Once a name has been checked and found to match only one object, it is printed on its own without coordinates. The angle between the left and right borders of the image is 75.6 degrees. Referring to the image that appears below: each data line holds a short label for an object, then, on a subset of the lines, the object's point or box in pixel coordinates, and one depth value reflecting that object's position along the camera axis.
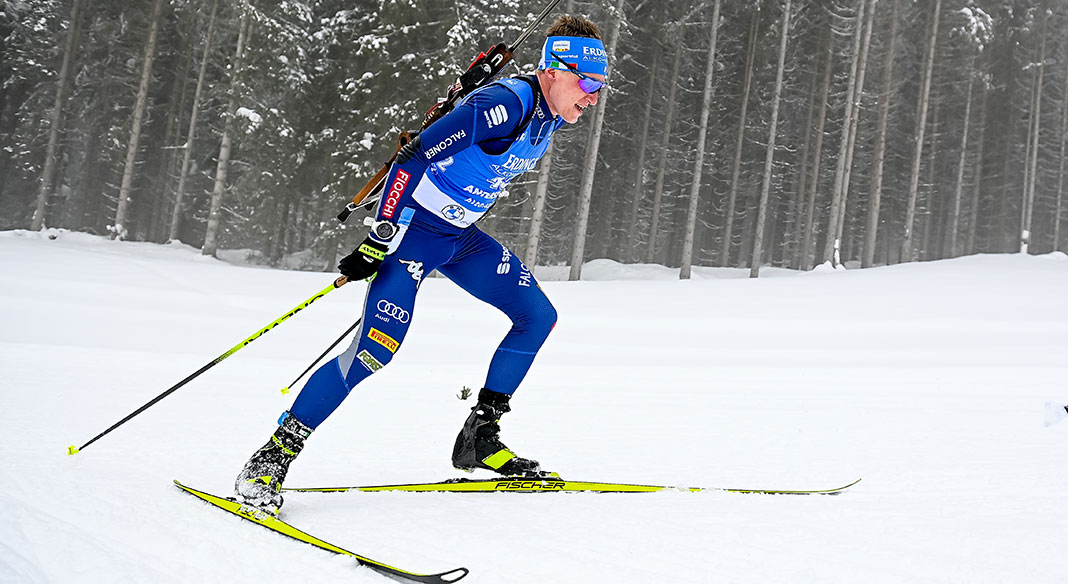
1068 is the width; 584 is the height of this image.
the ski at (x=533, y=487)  3.21
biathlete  2.92
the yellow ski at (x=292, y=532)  2.12
